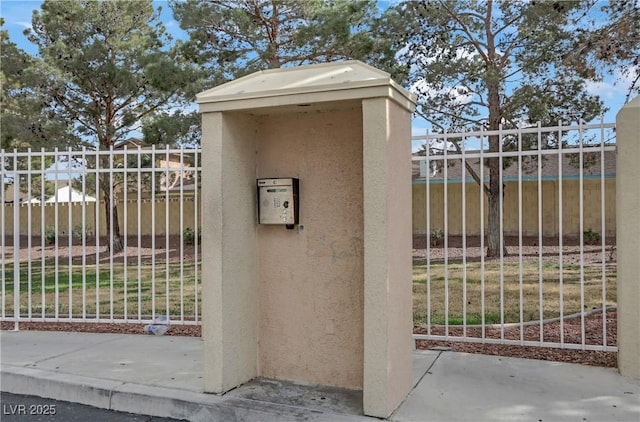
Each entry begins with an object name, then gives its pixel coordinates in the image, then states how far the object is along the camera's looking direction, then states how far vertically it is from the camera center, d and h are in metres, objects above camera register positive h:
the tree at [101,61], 16.31 +4.81
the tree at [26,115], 16.58 +3.31
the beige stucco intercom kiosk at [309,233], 3.76 -0.17
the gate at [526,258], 5.33 -1.31
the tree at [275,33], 13.88 +4.97
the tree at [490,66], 12.88 +3.68
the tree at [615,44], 8.34 +2.69
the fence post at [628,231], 4.28 -0.19
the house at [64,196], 30.63 +1.27
